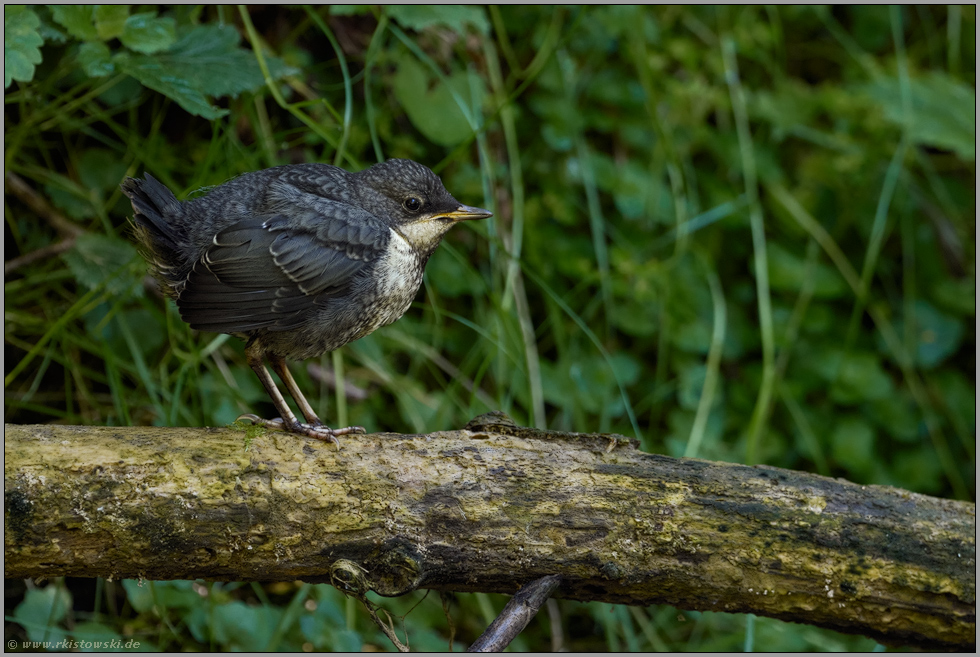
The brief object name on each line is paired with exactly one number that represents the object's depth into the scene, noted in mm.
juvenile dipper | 4715
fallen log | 4062
